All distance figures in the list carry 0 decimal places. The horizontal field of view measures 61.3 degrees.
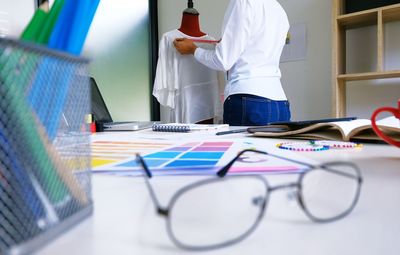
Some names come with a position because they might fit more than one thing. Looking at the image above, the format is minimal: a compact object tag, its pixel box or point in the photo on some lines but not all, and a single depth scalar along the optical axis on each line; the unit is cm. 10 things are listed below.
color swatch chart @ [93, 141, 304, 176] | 37
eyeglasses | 18
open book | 62
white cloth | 167
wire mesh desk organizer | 19
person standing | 124
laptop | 105
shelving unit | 155
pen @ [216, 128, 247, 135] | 80
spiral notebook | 91
